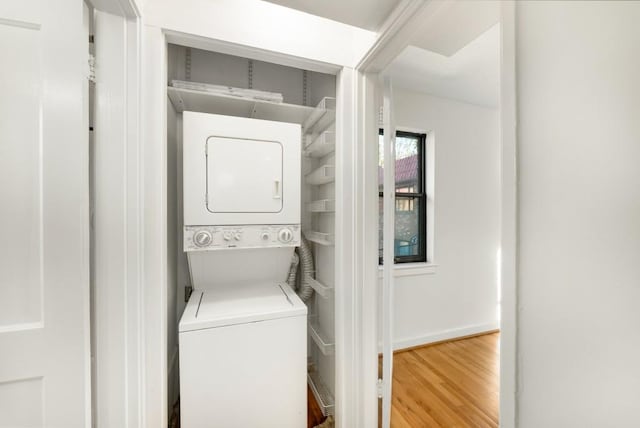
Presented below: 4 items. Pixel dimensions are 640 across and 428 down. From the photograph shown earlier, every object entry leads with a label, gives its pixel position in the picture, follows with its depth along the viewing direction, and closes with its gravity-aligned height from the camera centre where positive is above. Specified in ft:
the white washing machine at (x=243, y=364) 3.91 -2.48
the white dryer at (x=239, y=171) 4.37 +0.80
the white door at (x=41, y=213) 2.48 +0.02
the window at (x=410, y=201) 8.71 +0.42
